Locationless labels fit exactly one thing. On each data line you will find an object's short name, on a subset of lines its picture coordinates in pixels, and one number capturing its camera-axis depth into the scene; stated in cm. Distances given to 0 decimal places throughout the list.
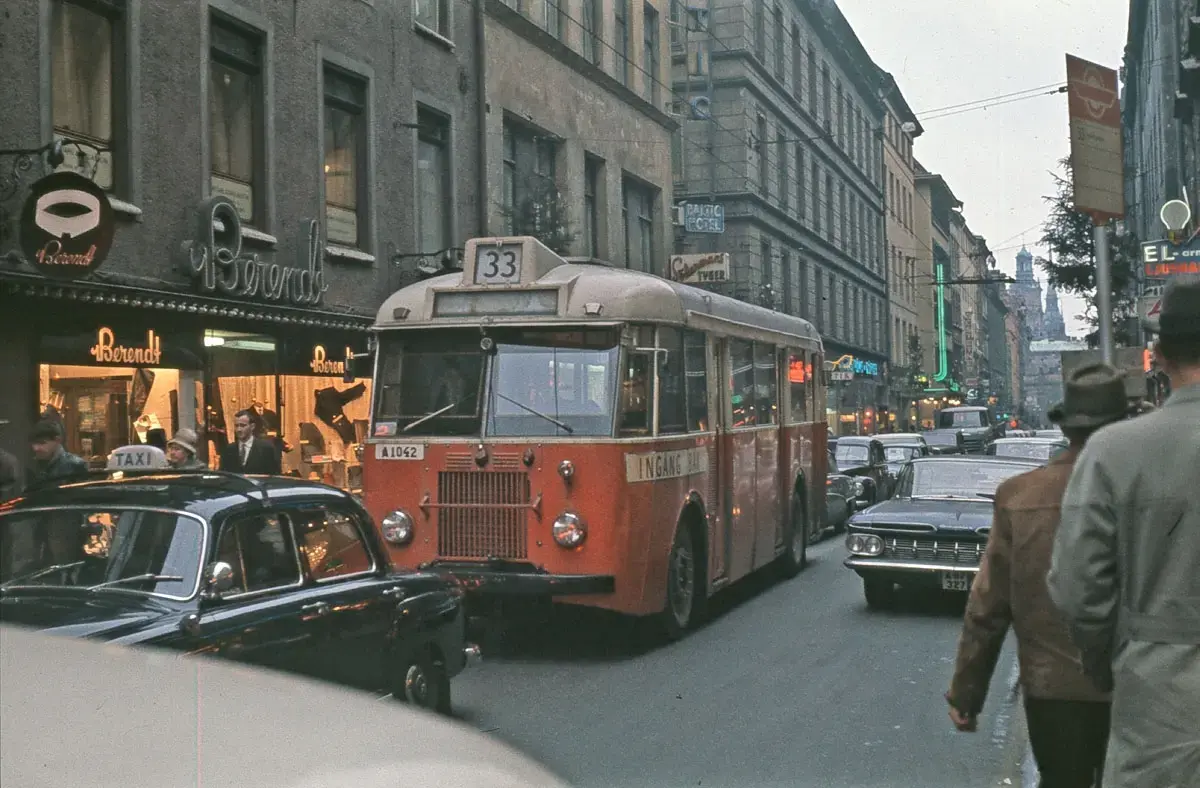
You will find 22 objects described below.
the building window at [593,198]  2997
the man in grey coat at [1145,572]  318
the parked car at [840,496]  2126
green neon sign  9175
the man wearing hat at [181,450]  1196
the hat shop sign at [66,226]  1323
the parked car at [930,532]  1273
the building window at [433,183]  2295
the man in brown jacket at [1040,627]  437
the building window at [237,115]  1756
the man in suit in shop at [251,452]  1343
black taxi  588
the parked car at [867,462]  2578
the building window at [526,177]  2395
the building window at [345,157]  2027
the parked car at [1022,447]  2166
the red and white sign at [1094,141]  1006
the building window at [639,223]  3238
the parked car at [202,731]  203
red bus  1062
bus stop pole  1245
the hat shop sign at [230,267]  1628
